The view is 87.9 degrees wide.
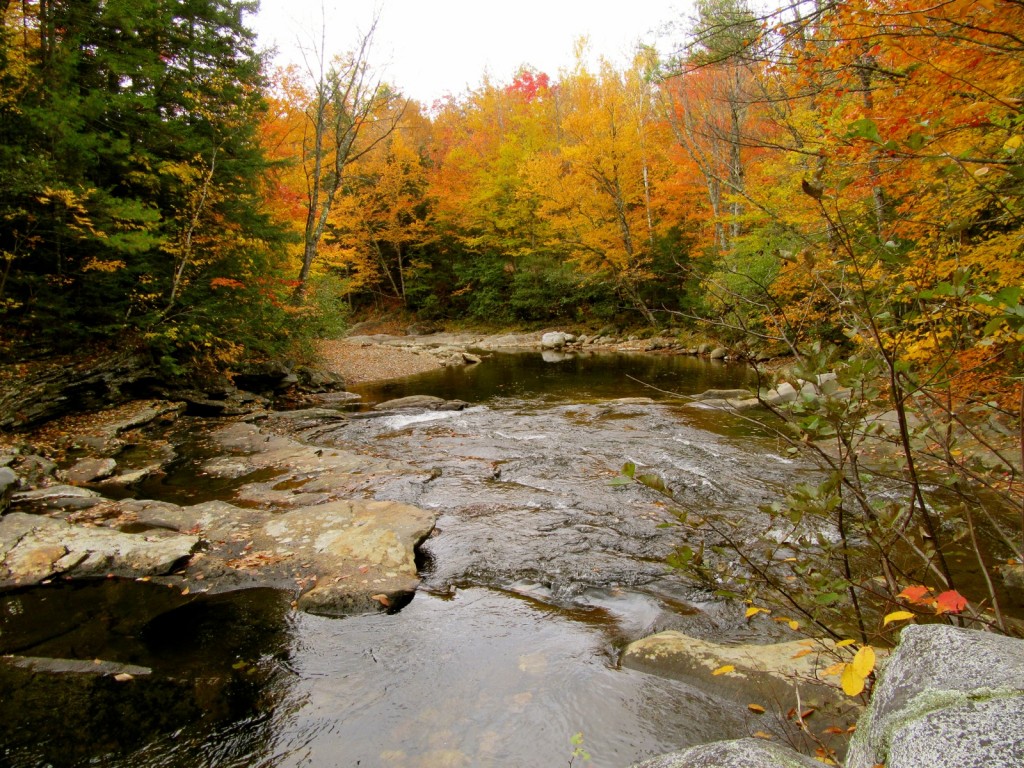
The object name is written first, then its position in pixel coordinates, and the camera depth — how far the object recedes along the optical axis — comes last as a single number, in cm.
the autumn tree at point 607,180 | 2259
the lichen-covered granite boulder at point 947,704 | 108
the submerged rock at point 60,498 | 554
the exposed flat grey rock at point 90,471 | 669
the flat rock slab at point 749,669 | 280
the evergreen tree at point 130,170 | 821
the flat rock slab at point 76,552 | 432
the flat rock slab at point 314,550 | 429
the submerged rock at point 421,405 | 1221
